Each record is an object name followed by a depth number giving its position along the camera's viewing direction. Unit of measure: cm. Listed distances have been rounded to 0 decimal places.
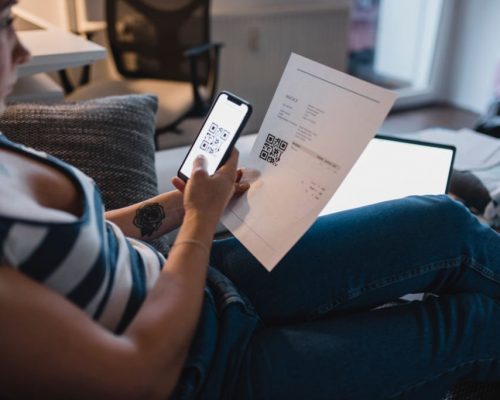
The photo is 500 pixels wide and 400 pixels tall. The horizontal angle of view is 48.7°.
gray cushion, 114
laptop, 136
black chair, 246
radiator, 322
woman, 60
